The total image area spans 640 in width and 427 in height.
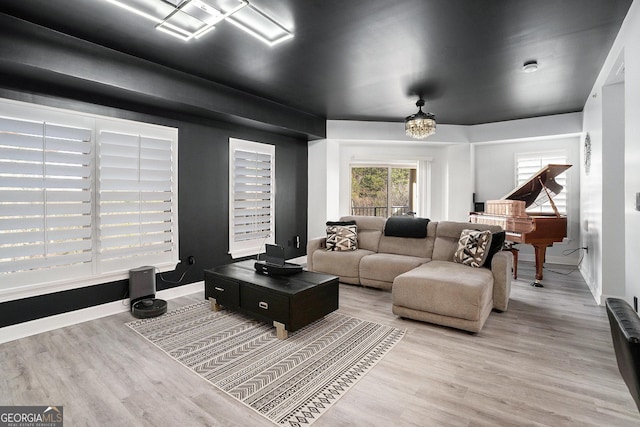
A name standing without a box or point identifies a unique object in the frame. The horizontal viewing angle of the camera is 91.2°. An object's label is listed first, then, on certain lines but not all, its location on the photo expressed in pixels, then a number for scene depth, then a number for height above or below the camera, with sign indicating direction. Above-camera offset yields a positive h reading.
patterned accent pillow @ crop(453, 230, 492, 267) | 3.44 -0.42
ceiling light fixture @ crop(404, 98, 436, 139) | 4.25 +1.17
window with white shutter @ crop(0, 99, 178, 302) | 2.74 +0.12
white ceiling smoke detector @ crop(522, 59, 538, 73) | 3.27 +1.54
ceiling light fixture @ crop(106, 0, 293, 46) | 2.25 +1.50
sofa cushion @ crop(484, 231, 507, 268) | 3.43 -0.38
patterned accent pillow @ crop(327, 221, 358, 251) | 4.61 -0.40
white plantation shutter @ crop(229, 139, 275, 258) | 4.64 +0.21
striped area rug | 1.95 -1.15
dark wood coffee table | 2.75 -0.81
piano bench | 4.71 -0.68
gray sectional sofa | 2.87 -0.68
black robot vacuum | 3.28 -0.94
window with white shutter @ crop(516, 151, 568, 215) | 5.80 +0.84
